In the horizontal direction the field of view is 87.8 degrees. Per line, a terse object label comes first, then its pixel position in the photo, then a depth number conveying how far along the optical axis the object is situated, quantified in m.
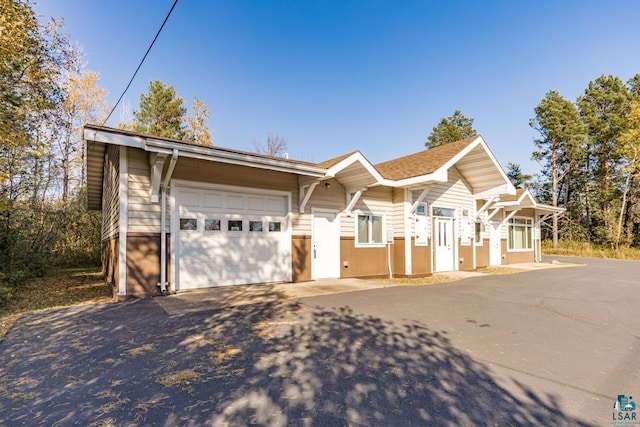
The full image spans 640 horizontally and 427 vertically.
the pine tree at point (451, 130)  32.56
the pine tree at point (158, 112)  21.47
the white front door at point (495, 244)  14.57
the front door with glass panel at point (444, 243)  11.84
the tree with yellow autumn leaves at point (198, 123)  22.66
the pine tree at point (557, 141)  27.34
